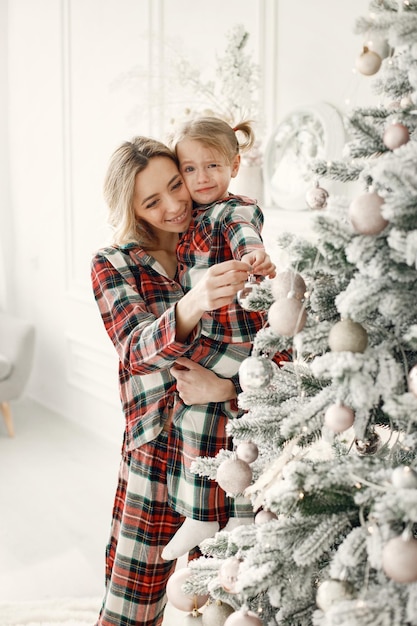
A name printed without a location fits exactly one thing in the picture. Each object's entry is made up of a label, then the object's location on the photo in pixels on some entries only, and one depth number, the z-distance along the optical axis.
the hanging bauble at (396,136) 0.88
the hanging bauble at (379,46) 1.01
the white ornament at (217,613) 1.10
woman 1.46
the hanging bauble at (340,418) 0.89
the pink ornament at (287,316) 0.92
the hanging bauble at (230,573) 1.02
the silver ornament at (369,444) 1.16
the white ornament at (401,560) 0.78
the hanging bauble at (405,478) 0.82
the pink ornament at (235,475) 1.08
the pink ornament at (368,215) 0.84
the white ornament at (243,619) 0.98
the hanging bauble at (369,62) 0.98
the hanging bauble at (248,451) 1.07
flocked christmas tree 0.83
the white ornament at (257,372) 0.98
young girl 1.43
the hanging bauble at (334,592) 0.86
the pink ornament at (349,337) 0.86
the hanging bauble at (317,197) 1.17
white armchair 3.81
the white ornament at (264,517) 1.07
